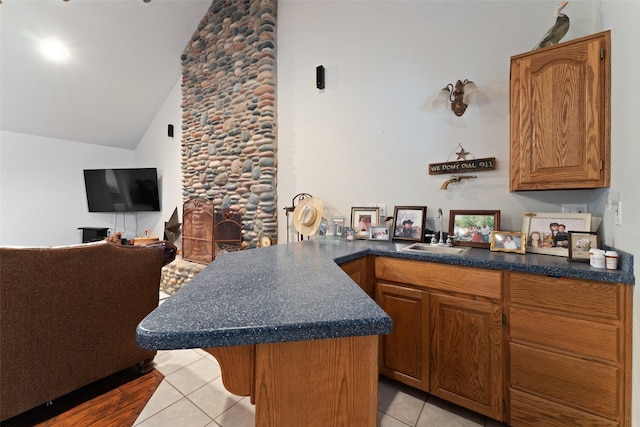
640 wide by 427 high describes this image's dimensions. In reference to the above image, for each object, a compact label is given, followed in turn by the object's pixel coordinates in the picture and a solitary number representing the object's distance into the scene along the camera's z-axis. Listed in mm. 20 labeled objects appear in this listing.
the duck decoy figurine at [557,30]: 1528
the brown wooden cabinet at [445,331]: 1440
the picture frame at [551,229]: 1518
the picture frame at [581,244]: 1360
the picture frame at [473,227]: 1831
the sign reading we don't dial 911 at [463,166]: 1905
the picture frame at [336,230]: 2464
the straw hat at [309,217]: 2550
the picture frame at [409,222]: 2135
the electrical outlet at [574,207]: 1651
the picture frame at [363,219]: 2397
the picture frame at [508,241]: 1614
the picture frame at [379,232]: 2229
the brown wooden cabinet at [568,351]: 1145
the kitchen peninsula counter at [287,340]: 595
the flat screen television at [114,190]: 5055
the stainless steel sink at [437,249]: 1712
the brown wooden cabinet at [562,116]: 1352
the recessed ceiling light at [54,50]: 3629
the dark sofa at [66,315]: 1434
